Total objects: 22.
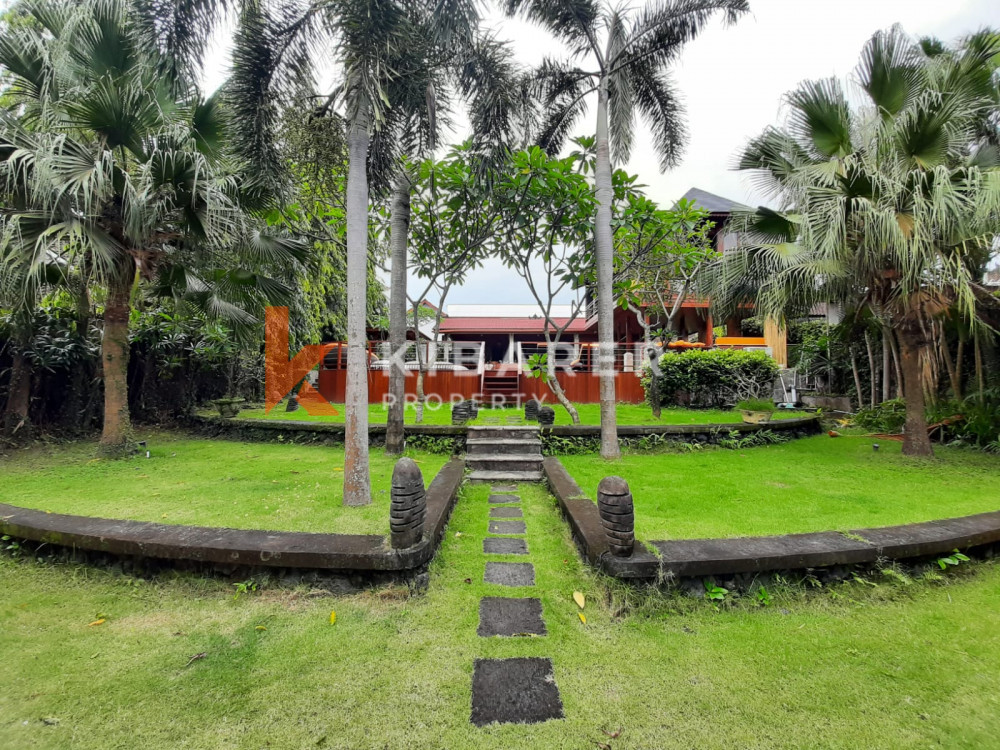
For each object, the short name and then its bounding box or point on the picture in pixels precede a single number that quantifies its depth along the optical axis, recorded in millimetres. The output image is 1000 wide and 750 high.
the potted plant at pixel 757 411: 7609
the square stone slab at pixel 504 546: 3290
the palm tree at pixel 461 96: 4680
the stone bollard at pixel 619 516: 2486
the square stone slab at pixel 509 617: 2242
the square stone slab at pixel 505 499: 4727
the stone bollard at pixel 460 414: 7391
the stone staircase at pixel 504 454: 5705
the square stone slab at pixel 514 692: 1672
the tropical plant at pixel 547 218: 6465
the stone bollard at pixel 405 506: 2559
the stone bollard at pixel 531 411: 7773
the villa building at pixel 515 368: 10875
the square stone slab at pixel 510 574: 2795
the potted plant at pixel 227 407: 8465
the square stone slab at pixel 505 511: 4195
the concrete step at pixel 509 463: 5898
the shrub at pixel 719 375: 9750
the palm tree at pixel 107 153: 4758
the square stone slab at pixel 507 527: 3740
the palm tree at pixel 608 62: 6109
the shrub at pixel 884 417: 7961
